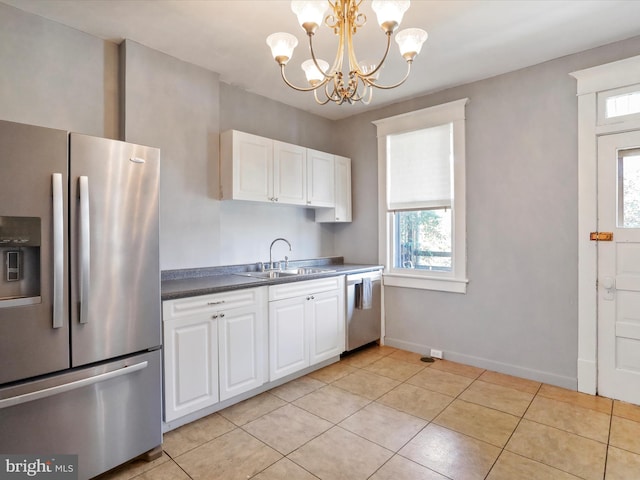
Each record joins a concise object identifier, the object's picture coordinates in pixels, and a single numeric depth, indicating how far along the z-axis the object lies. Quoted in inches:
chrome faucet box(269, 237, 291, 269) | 144.2
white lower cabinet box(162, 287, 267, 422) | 87.4
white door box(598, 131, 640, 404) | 102.0
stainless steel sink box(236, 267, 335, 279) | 126.1
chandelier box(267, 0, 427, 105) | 62.8
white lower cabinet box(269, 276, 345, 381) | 112.8
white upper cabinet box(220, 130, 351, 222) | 120.3
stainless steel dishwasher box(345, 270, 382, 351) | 141.3
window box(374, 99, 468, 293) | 135.0
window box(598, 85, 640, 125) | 101.1
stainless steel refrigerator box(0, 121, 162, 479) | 61.6
